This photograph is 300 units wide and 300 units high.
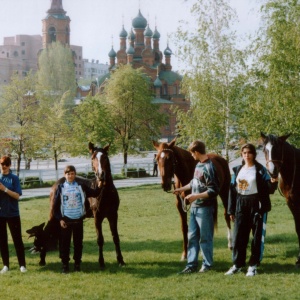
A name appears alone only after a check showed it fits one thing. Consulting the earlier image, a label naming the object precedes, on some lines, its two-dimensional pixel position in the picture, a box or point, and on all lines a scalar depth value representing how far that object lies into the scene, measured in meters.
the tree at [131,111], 48.62
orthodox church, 90.88
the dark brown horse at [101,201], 9.39
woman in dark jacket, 8.39
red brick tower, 112.81
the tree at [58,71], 83.38
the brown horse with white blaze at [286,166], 8.67
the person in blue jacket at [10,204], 9.19
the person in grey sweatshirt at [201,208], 8.60
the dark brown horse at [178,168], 9.15
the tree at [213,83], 28.94
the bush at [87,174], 37.03
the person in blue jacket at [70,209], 9.11
